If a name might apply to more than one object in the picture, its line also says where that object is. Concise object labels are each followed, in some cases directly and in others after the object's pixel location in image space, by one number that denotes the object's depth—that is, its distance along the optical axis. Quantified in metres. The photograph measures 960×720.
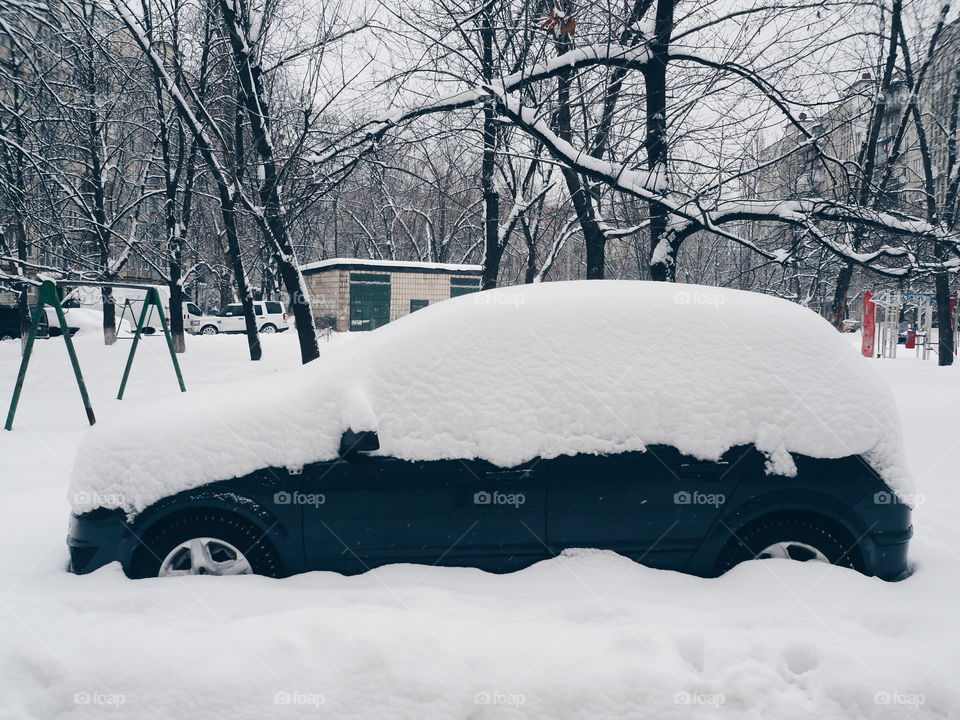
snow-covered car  3.10
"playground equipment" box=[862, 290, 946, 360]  18.47
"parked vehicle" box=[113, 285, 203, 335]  27.34
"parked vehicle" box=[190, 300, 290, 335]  29.91
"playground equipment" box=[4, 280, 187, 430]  7.38
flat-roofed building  28.94
